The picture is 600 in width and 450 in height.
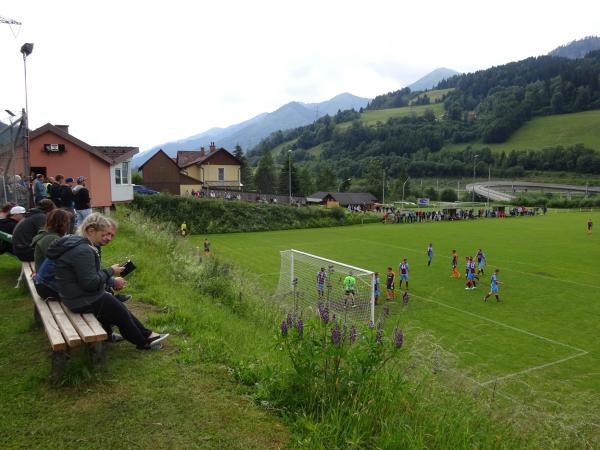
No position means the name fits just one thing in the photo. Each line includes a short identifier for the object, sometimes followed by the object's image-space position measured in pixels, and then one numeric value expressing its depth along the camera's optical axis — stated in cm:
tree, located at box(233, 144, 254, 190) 9278
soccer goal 1419
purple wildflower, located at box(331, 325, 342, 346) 409
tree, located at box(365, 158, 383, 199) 9931
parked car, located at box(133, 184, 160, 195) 4578
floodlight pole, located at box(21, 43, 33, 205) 1075
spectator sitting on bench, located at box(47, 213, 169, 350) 443
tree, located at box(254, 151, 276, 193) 9262
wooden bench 404
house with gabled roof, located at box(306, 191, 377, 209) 7338
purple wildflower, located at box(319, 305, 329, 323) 432
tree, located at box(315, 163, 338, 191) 9912
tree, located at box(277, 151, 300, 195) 8338
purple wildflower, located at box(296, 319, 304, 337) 438
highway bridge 10926
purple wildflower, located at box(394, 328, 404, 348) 402
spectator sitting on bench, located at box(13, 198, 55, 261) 738
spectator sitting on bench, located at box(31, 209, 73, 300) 555
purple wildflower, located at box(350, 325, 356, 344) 430
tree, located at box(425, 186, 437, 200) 11281
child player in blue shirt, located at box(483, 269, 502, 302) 1905
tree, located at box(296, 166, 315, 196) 8643
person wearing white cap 873
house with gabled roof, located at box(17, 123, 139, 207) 2339
